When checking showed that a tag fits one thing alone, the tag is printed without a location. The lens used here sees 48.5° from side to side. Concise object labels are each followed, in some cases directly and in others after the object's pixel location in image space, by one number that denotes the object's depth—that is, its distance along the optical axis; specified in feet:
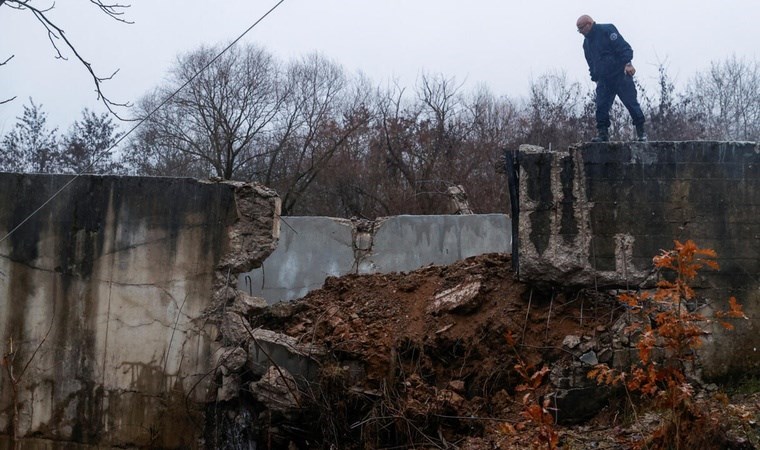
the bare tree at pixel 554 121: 76.33
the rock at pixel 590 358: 21.84
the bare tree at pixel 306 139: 80.59
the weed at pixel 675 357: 16.94
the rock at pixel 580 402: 21.59
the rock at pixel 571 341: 22.24
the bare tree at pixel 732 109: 75.10
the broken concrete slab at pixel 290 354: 22.80
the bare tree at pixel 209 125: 80.02
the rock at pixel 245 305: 22.13
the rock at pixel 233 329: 21.98
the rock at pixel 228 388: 21.75
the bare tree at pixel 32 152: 73.26
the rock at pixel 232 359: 21.77
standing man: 26.11
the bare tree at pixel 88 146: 73.72
